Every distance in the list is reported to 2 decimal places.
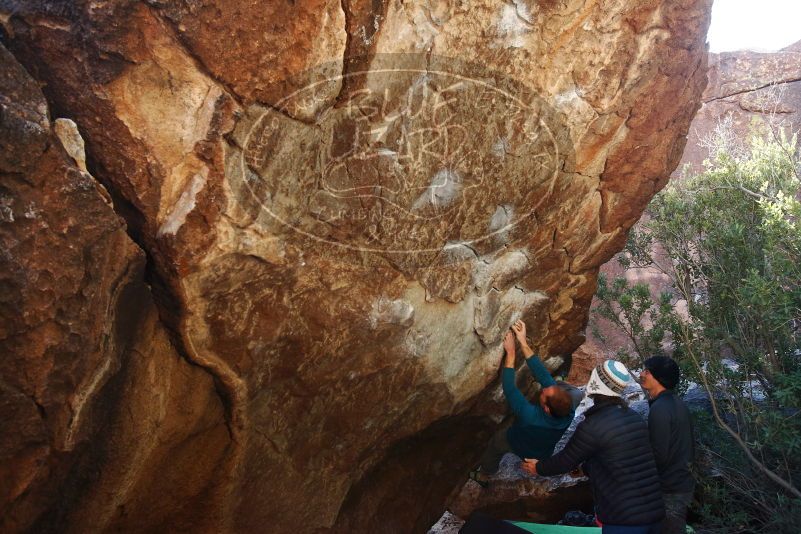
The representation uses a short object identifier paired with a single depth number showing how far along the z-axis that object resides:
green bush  4.68
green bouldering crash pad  4.28
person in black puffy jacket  3.60
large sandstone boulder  2.83
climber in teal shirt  4.17
